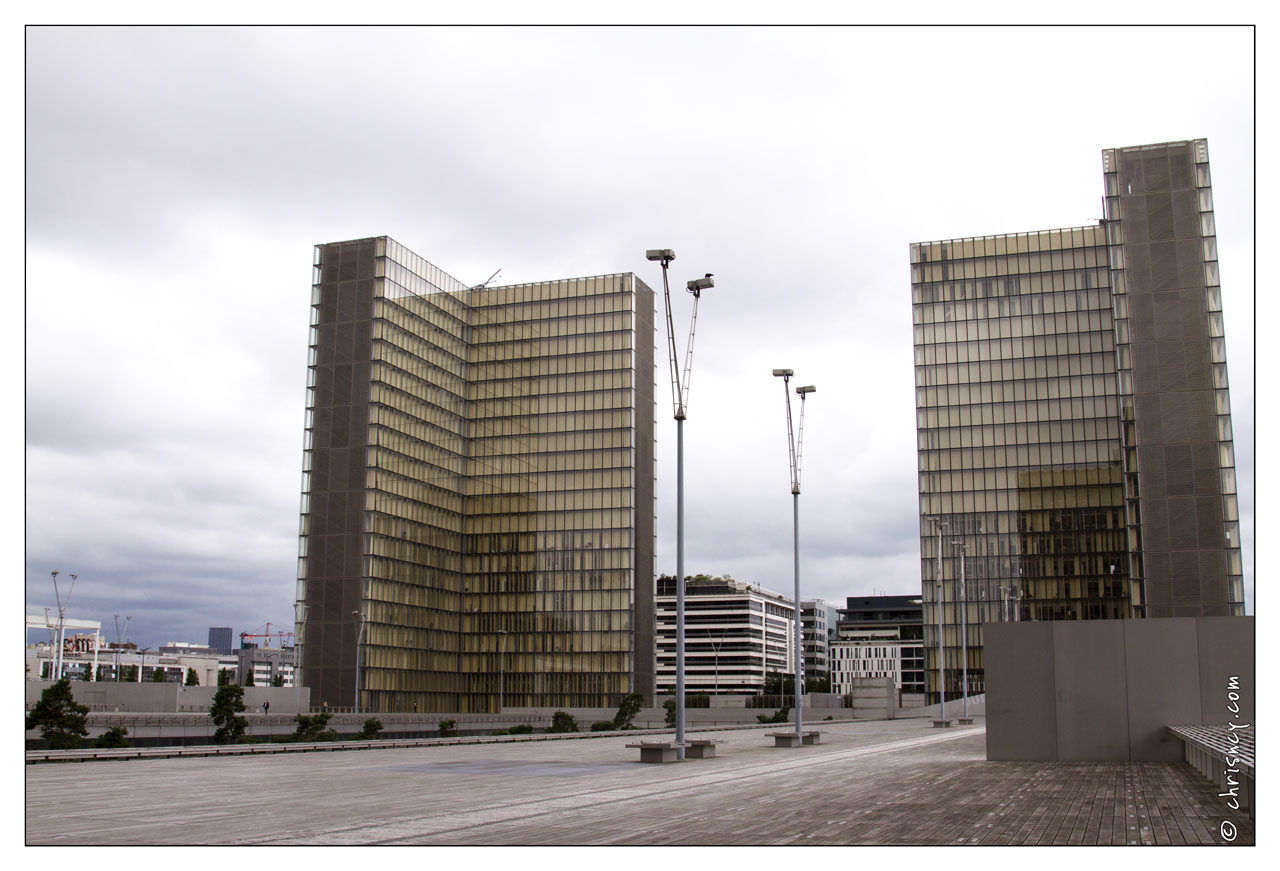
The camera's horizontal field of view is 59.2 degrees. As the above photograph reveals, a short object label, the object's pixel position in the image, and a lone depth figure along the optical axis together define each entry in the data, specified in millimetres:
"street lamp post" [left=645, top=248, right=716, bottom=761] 31516
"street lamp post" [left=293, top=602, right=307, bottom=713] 111062
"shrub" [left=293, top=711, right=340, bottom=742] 42875
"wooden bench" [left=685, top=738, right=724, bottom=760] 32375
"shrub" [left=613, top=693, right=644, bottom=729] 64500
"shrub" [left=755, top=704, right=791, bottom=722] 79000
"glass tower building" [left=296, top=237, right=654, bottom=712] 117750
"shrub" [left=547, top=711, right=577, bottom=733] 60719
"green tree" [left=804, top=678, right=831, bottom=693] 185788
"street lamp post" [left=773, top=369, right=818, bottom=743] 44219
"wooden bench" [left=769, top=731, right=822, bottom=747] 40000
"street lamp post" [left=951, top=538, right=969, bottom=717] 120875
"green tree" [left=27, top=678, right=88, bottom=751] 36219
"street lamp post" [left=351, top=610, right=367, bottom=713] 112344
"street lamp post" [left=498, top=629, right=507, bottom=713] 132000
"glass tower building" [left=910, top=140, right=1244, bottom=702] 116812
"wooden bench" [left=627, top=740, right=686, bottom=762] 30141
